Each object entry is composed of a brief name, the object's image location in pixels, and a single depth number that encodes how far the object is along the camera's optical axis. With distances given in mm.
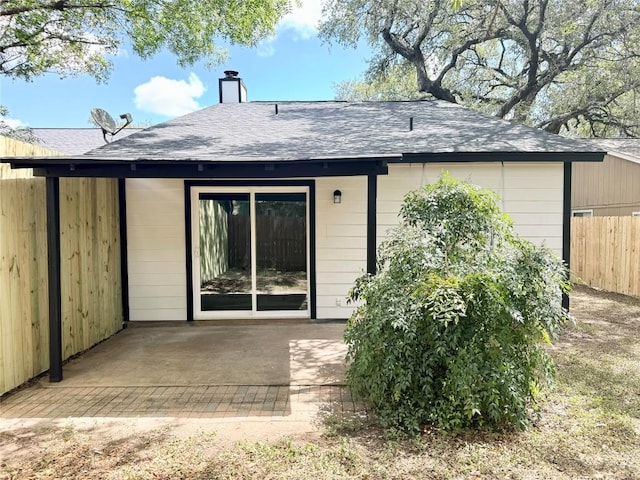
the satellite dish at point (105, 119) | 8023
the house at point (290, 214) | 6152
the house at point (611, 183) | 12267
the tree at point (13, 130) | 10497
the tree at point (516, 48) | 12133
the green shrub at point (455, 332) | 3008
